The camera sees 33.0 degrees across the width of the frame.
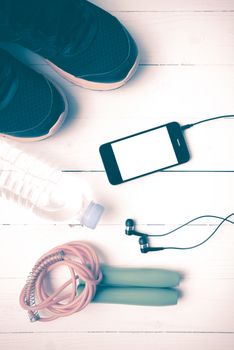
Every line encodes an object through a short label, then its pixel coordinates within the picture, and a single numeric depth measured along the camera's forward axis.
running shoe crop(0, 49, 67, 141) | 0.74
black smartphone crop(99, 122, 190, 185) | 0.83
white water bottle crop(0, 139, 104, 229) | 0.84
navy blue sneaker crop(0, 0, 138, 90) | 0.70
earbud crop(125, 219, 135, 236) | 0.82
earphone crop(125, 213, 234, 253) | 0.82
